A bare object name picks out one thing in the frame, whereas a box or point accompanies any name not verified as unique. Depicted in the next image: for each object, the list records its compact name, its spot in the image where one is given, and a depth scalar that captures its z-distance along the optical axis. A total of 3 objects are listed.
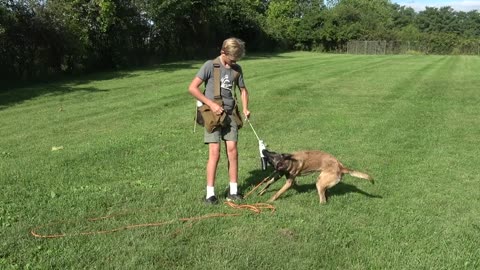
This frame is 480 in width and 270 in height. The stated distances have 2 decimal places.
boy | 5.49
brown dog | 5.84
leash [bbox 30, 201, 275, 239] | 4.95
